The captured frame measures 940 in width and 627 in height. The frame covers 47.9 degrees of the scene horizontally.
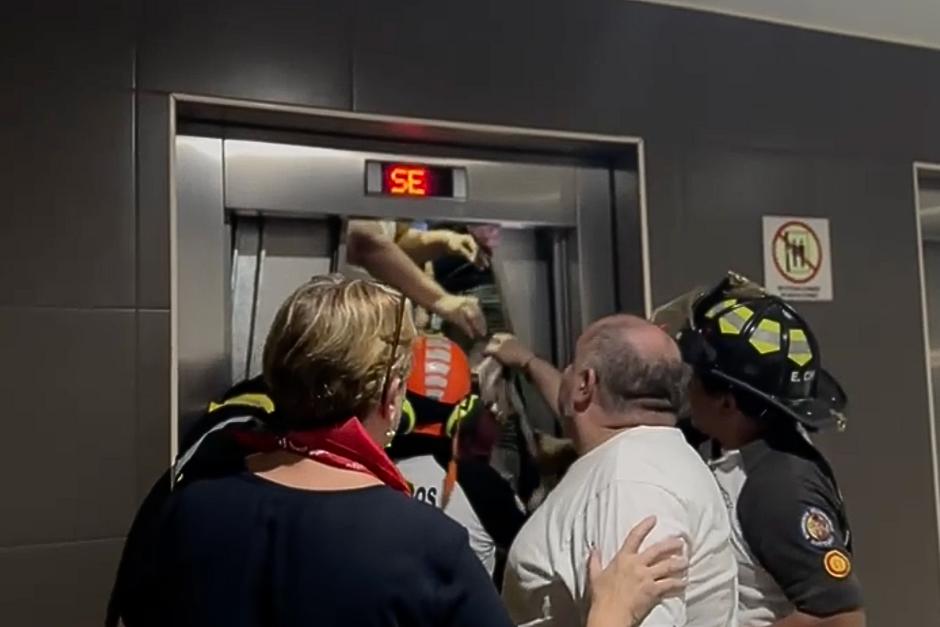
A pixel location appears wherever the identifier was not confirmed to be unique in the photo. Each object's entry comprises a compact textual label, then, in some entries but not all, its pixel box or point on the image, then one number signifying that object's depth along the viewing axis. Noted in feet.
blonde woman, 3.40
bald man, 4.25
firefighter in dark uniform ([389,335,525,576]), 6.58
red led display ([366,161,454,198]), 6.68
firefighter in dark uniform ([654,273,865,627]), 4.86
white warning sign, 7.66
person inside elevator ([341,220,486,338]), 6.70
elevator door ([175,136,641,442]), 6.13
